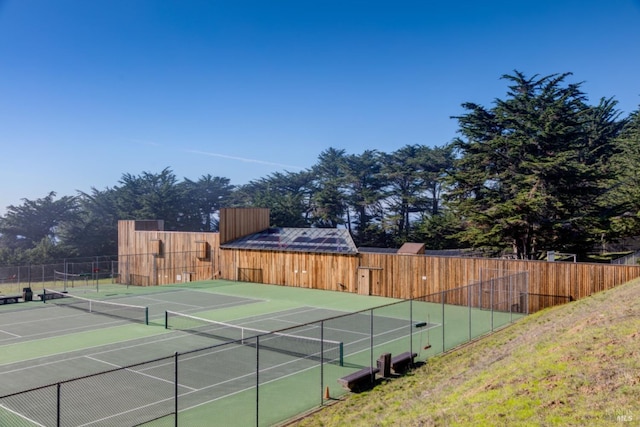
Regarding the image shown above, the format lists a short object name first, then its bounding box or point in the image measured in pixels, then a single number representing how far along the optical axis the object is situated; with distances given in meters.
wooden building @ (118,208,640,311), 27.48
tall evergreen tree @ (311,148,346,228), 72.00
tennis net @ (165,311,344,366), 18.78
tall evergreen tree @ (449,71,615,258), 39.25
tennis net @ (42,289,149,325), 27.62
